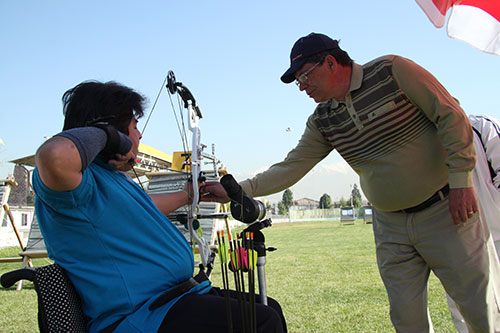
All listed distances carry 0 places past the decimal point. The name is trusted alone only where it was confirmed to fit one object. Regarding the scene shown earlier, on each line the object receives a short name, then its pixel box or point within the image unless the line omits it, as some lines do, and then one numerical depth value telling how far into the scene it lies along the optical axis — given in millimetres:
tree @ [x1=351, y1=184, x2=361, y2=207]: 113762
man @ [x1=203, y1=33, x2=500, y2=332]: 1854
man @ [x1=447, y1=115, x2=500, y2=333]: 2598
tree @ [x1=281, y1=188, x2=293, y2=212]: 95188
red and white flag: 2512
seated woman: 1228
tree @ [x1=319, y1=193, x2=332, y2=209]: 86056
